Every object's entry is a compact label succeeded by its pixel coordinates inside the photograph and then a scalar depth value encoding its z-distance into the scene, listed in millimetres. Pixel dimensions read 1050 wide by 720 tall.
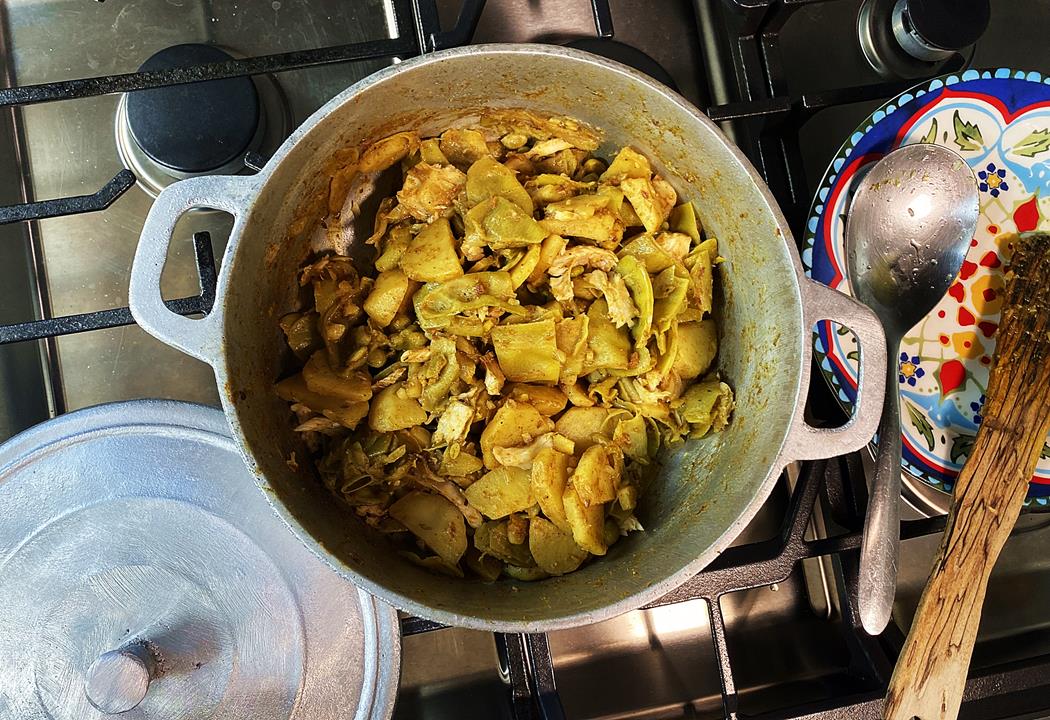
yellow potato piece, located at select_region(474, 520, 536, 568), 734
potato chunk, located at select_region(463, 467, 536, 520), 721
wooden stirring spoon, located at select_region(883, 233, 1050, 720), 747
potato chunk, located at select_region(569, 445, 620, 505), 699
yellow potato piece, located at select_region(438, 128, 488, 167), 749
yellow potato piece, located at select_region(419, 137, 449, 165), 741
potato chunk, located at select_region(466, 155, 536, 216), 717
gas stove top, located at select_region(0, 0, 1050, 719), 844
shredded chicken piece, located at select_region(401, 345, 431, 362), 718
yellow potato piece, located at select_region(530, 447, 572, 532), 700
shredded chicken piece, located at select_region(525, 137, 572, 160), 756
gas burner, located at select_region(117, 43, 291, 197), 842
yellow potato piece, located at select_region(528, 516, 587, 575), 722
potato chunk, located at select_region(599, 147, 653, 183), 745
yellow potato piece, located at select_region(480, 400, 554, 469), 712
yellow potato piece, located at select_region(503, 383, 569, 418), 722
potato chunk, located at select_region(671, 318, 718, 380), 757
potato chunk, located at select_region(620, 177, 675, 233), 730
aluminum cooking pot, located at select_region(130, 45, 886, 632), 594
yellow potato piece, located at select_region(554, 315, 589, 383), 722
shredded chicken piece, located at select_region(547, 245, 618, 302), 726
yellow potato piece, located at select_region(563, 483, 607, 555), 700
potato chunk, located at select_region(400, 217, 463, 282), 705
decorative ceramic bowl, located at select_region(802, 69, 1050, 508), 831
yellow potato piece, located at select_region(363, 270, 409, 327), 715
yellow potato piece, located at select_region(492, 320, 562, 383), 702
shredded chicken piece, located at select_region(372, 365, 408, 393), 729
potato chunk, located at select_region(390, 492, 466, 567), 721
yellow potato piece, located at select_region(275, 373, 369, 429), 708
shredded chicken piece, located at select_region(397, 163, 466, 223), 727
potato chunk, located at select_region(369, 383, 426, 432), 717
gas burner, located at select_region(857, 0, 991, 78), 877
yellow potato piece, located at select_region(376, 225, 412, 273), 732
